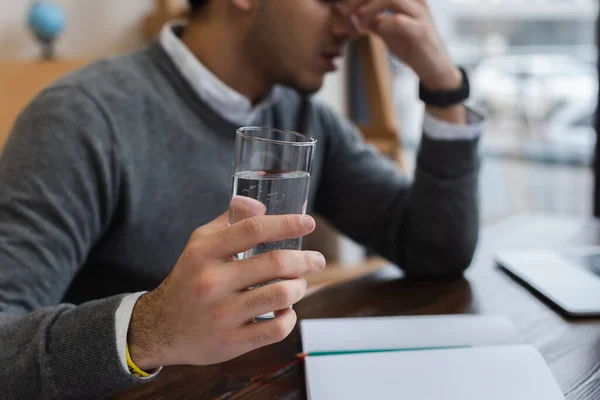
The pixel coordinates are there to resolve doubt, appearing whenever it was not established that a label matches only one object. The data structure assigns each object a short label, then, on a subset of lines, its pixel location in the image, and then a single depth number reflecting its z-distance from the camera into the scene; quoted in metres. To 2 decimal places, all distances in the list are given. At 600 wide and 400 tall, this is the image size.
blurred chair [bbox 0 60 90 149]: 1.41
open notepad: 0.54
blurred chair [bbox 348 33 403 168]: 2.33
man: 0.48
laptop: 0.79
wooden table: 0.58
